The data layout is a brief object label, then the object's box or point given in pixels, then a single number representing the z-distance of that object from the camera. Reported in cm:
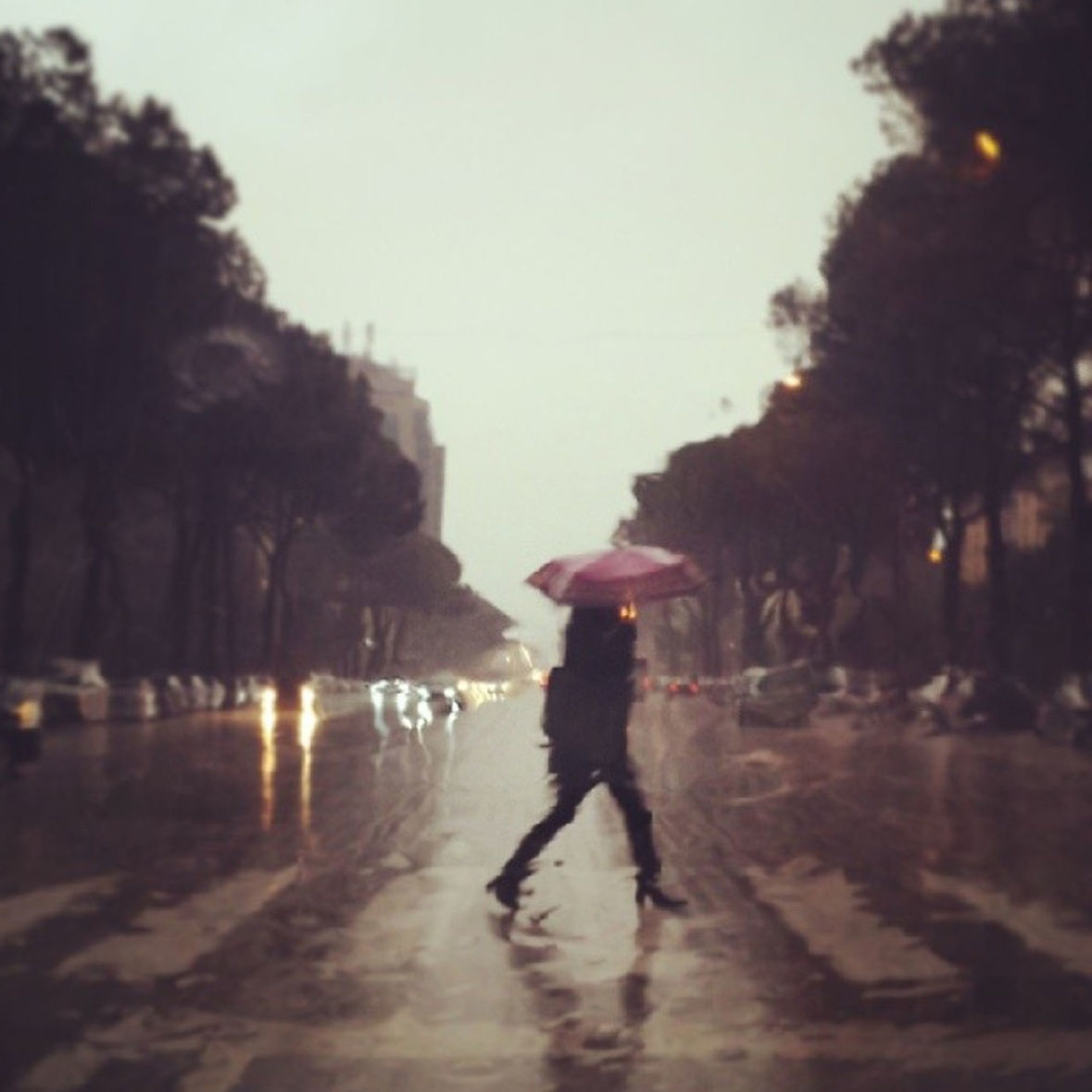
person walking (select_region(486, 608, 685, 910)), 1230
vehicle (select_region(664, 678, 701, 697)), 9900
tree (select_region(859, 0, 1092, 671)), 3384
